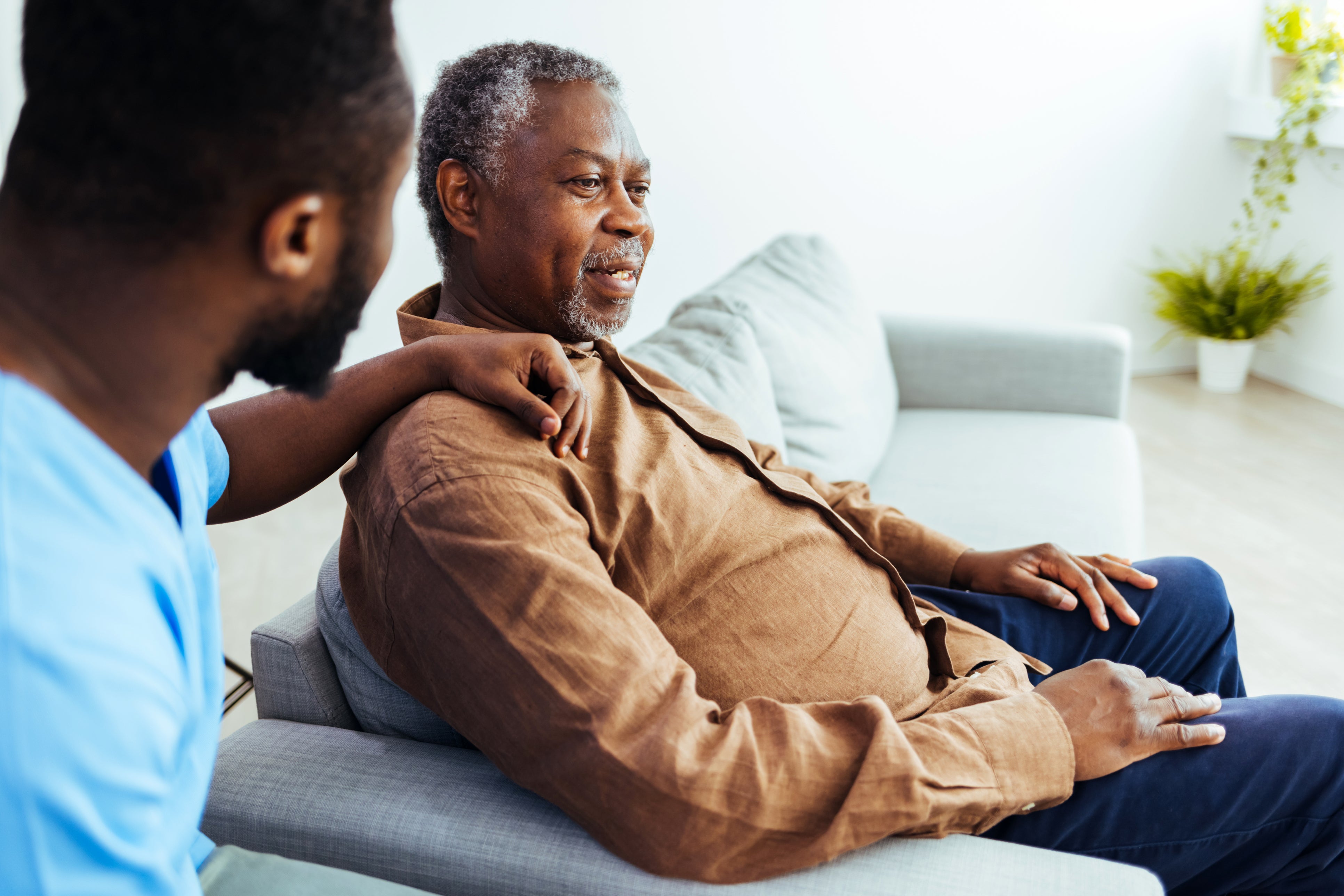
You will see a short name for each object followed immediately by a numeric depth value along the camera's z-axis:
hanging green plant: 3.70
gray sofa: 0.84
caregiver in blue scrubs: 0.52
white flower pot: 3.94
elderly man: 0.83
